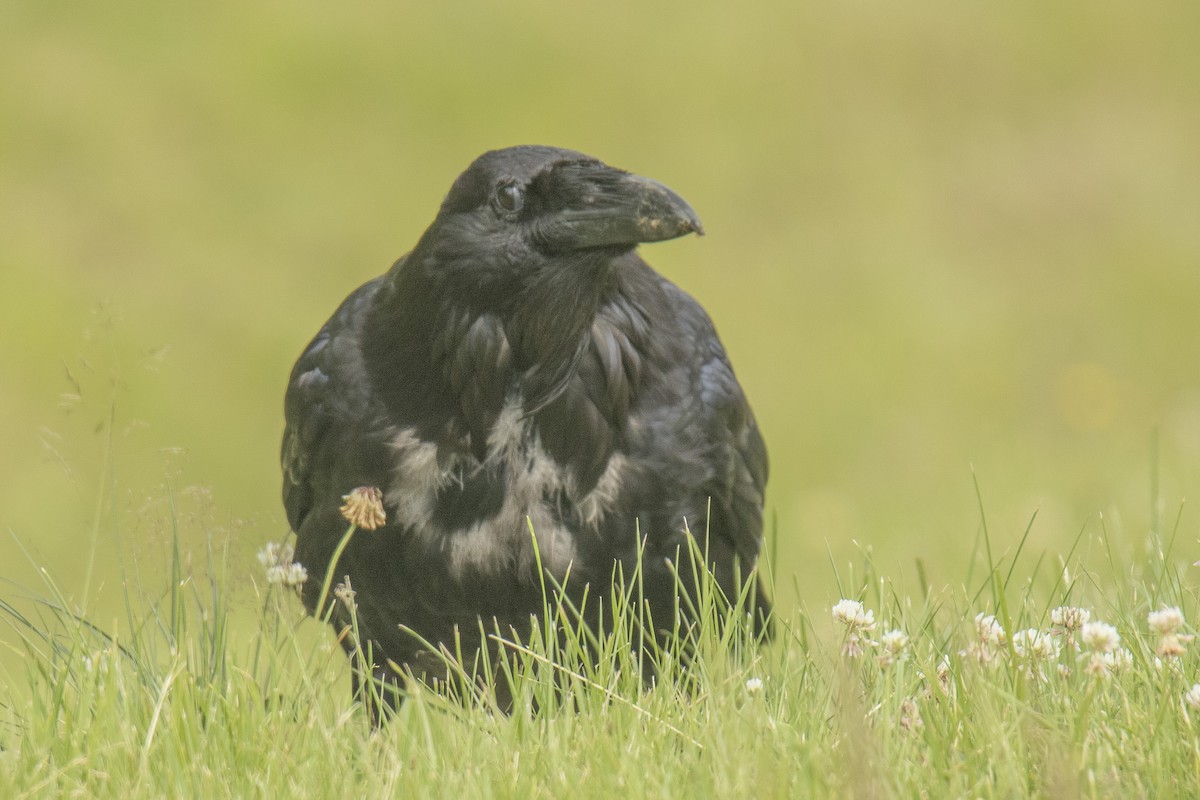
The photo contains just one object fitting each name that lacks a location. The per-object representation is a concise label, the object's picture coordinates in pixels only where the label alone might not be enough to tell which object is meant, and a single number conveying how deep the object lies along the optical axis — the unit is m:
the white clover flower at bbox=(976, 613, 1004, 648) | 5.03
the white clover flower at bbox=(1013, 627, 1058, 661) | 4.96
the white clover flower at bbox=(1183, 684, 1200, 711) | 4.48
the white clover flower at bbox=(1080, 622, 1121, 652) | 4.70
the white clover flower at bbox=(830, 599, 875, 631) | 5.27
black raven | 6.77
